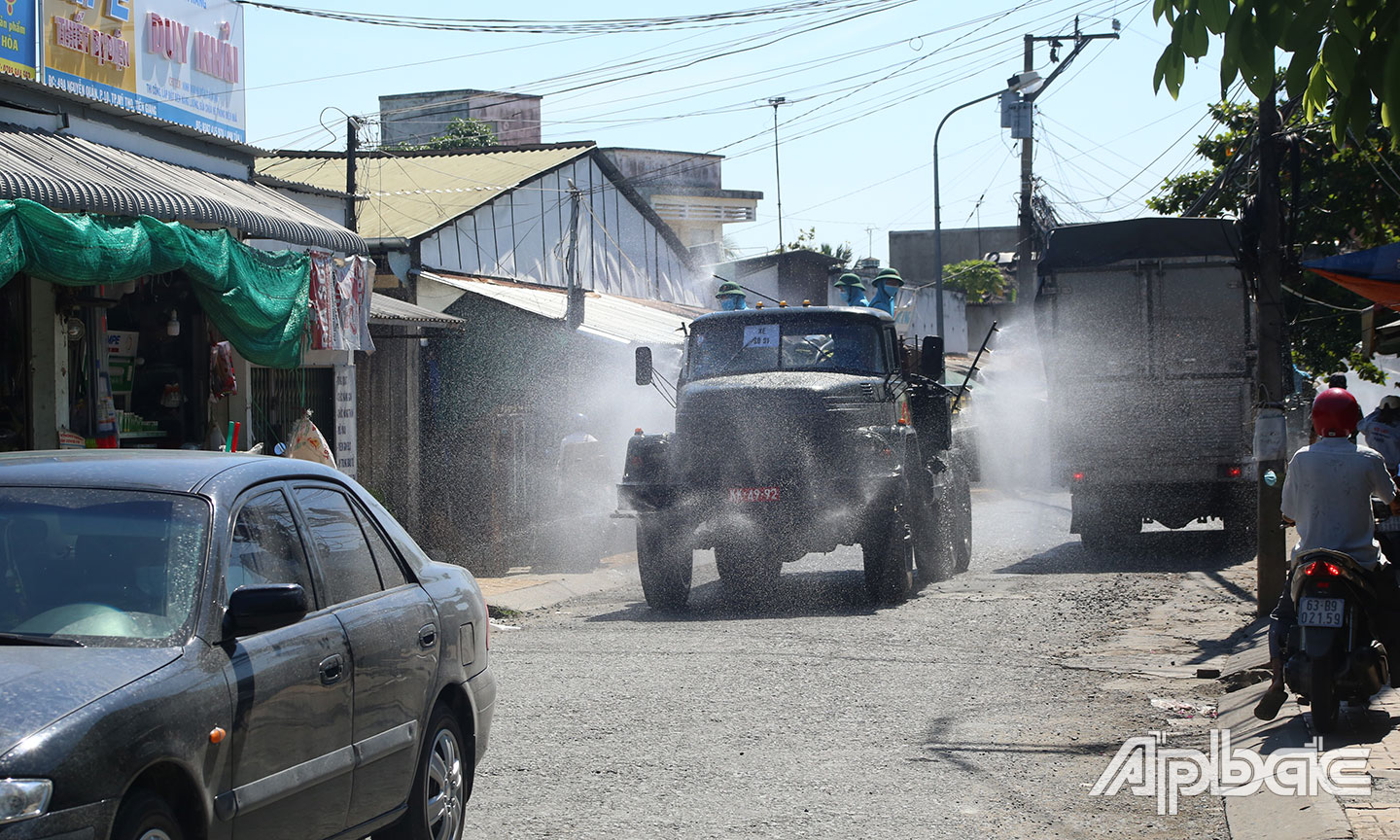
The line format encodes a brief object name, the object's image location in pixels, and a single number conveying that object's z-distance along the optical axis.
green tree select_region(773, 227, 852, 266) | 59.24
